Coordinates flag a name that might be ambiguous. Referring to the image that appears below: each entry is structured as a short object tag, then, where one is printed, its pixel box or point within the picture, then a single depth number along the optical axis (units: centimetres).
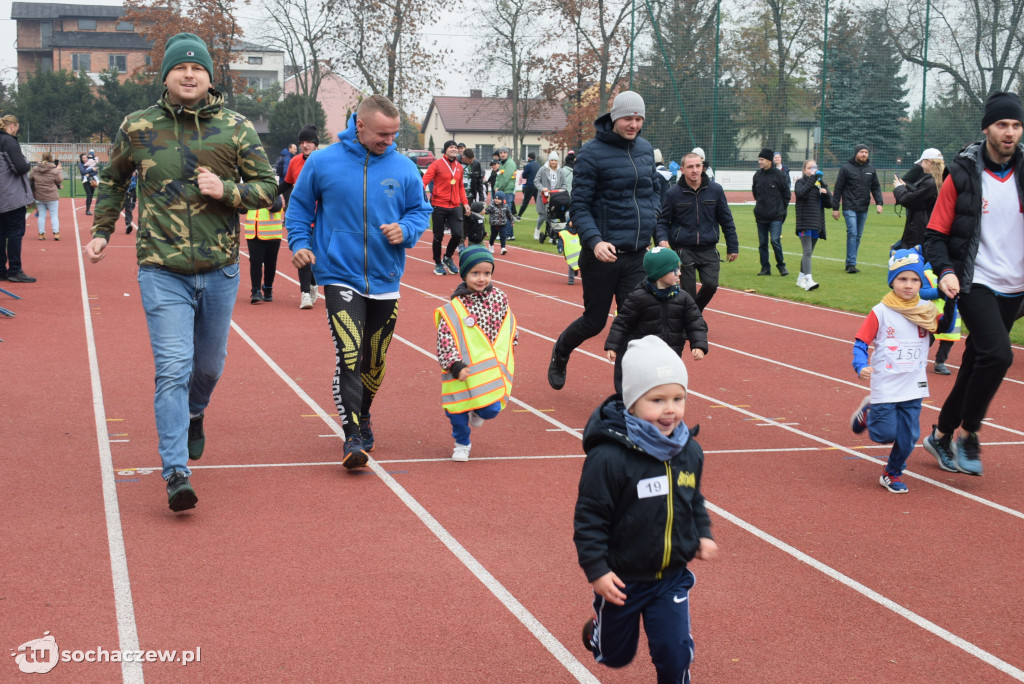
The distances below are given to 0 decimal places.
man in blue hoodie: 646
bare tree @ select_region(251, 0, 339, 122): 4728
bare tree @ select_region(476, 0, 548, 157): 4978
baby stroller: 1922
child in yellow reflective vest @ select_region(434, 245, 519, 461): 683
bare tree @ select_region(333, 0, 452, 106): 4609
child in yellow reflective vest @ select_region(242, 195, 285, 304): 1362
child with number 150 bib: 647
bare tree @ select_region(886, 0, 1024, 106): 3575
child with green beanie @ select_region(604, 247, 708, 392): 749
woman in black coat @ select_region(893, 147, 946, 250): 1141
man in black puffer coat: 813
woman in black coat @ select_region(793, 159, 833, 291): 1770
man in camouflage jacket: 550
